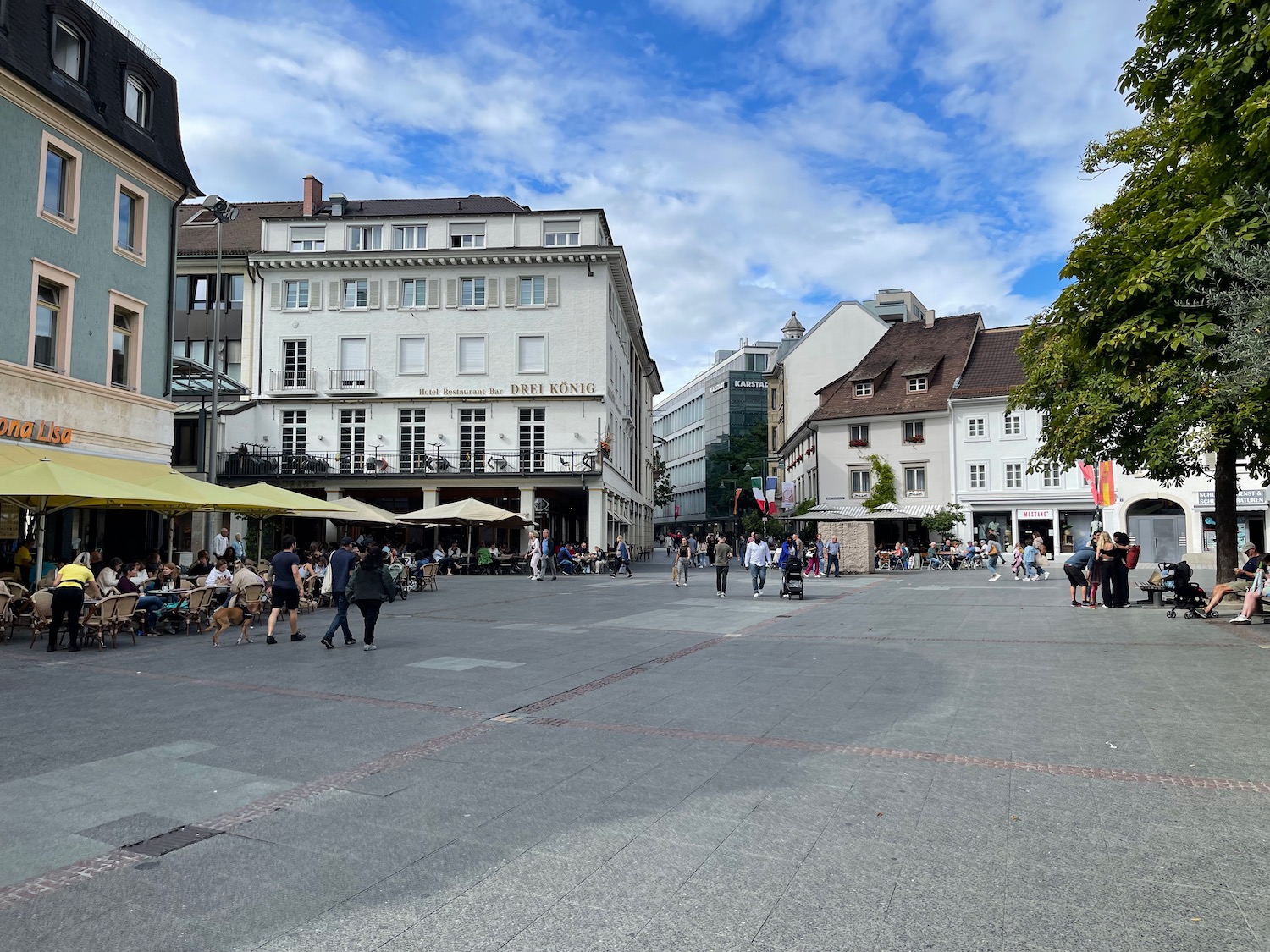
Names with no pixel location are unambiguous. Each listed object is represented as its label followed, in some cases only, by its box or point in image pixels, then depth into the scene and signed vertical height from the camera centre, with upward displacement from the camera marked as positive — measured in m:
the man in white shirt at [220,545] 31.32 -0.12
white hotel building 44.84 +9.01
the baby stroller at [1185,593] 17.27 -1.00
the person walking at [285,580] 14.23 -0.60
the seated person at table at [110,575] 16.11 -0.59
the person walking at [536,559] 33.44 -0.62
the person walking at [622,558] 39.88 -0.72
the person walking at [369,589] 13.66 -0.70
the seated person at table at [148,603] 15.52 -1.05
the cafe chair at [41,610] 13.97 -1.03
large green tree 9.94 +4.13
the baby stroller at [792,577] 23.45 -0.92
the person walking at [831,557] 35.69 -0.62
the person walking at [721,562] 24.91 -0.56
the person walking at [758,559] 23.92 -0.48
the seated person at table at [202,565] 19.83 -0.51
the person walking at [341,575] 14.11 -0.51
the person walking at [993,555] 34.29 -0.57
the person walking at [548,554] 36.69 -0.53
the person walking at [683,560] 31.52 -0.66
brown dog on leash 14.49 -1.23
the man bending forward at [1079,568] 20.84 -0.62
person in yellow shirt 13.65 -0.81
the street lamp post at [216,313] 26.05 +6.38
